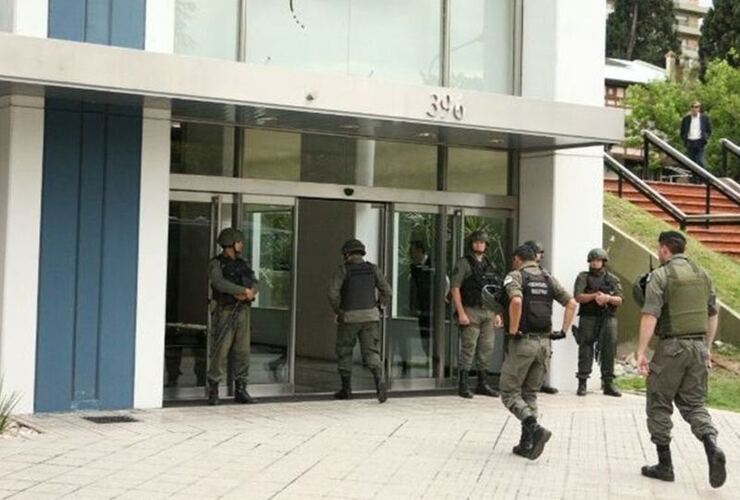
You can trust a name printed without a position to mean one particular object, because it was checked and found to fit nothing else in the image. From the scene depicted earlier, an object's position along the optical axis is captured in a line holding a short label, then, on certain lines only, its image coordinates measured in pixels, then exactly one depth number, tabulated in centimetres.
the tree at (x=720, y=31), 5284
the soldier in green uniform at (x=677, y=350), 845
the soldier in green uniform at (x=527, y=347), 915
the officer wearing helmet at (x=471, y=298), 1310
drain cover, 1043
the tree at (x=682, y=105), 3550
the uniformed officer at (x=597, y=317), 1346
